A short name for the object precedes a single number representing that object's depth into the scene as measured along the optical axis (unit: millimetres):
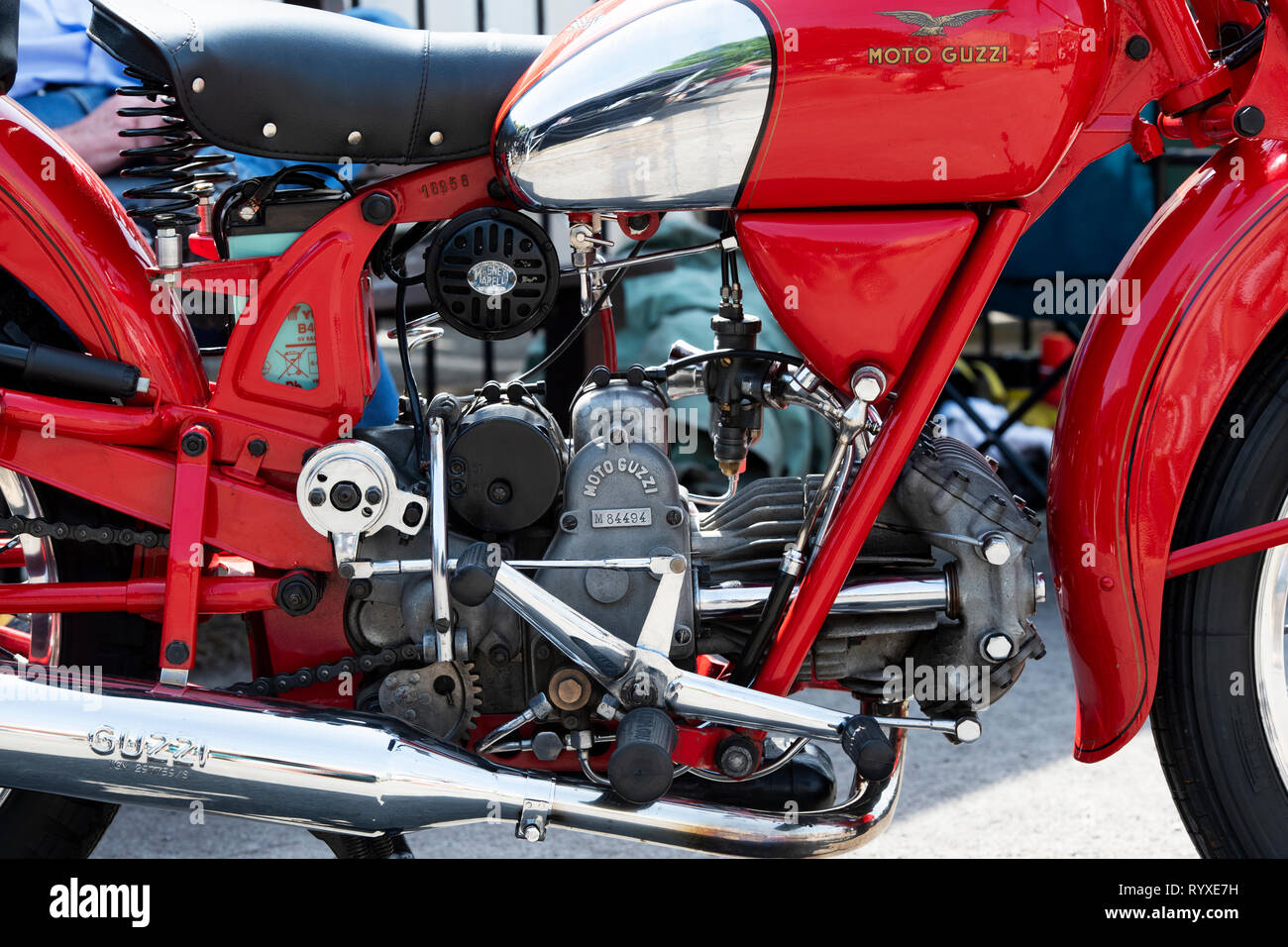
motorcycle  1675
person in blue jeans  3119
